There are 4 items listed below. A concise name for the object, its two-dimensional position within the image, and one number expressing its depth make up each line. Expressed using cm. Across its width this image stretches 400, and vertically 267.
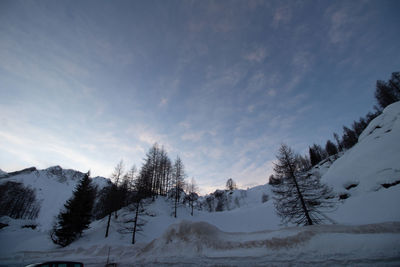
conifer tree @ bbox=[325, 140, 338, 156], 7439
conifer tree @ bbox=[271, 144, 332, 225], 1484
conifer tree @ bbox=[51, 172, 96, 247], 2003
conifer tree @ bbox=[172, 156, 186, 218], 3780
